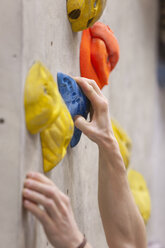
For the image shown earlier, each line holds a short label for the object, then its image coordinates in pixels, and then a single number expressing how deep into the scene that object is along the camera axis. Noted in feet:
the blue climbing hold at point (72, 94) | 5.08
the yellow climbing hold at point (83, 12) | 5.24
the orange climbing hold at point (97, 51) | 5.65
